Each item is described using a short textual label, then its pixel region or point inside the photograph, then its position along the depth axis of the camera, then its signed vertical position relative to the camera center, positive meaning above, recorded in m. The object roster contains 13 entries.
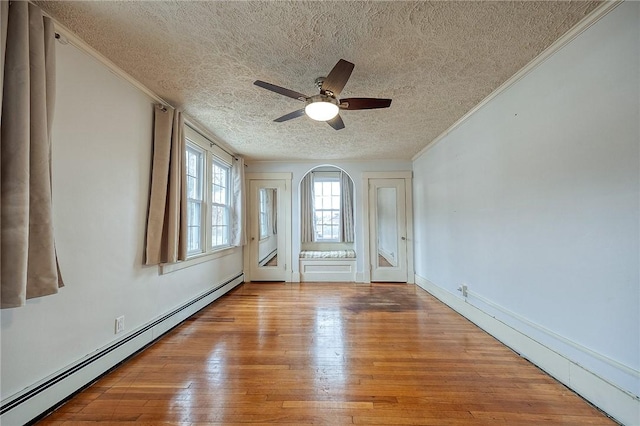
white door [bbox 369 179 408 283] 4.95 -0.13
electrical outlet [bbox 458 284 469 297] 3.08 -0.82
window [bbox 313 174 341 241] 6.39 +0.43
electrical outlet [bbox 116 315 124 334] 2.07 -0.80
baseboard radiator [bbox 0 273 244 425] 1.41 -1.00
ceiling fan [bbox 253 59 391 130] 1.83 +1.01
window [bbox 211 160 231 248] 3.99 +0.35
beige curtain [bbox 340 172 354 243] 6.31 +0.42
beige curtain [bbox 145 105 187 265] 2.42 +0.33
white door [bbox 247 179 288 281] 5.09 -0.18
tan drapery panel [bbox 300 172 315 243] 6.43 +0.36
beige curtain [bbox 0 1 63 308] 1.29 +0.37
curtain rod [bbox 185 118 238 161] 3.08 +1.23
